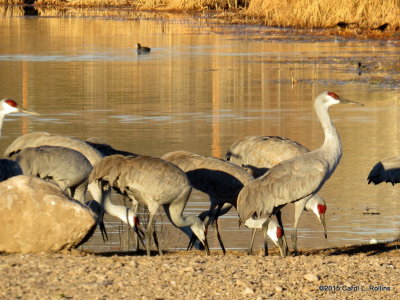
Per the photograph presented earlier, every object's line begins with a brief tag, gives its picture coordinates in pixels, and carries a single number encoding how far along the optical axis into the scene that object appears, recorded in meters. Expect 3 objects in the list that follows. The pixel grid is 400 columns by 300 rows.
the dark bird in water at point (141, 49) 66.19
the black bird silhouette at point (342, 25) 79.22
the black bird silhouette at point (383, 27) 75.94
